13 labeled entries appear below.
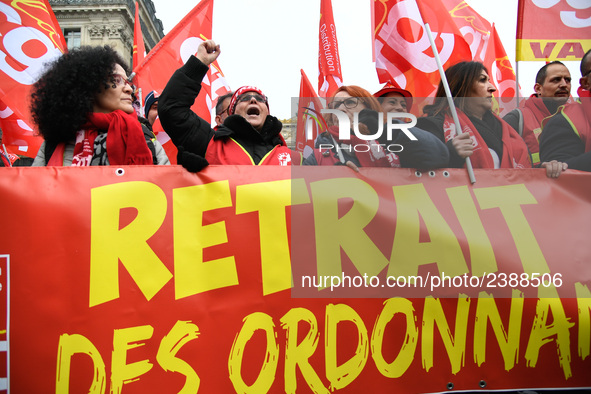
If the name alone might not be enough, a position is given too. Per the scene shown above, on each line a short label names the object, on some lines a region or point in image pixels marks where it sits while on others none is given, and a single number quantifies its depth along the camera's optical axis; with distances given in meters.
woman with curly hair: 2.29
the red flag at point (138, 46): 6.06
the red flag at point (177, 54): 4.99
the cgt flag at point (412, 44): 2.87
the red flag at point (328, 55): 6.32
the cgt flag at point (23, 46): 4.08
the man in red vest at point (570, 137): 2.42
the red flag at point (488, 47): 4.68
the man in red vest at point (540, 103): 2.97
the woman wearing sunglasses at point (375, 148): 2.27
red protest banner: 1.91
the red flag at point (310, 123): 2.66
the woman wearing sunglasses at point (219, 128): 2.27
